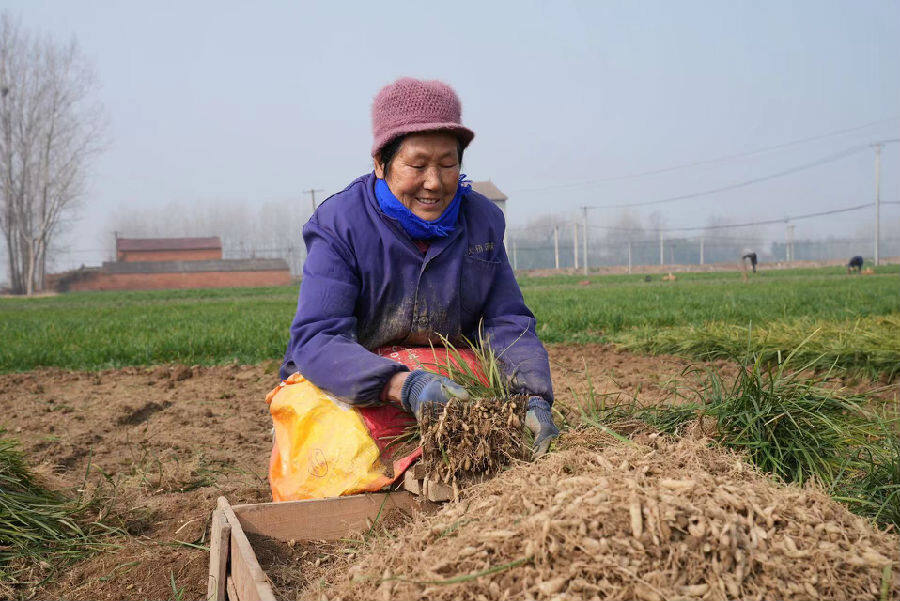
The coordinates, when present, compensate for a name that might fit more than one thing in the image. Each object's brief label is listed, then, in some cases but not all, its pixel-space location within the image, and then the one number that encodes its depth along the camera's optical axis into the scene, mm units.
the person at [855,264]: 36188
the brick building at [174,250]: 60406
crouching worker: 2490
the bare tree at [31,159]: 47219
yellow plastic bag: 2469
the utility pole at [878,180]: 51575
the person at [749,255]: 32828
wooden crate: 2139
